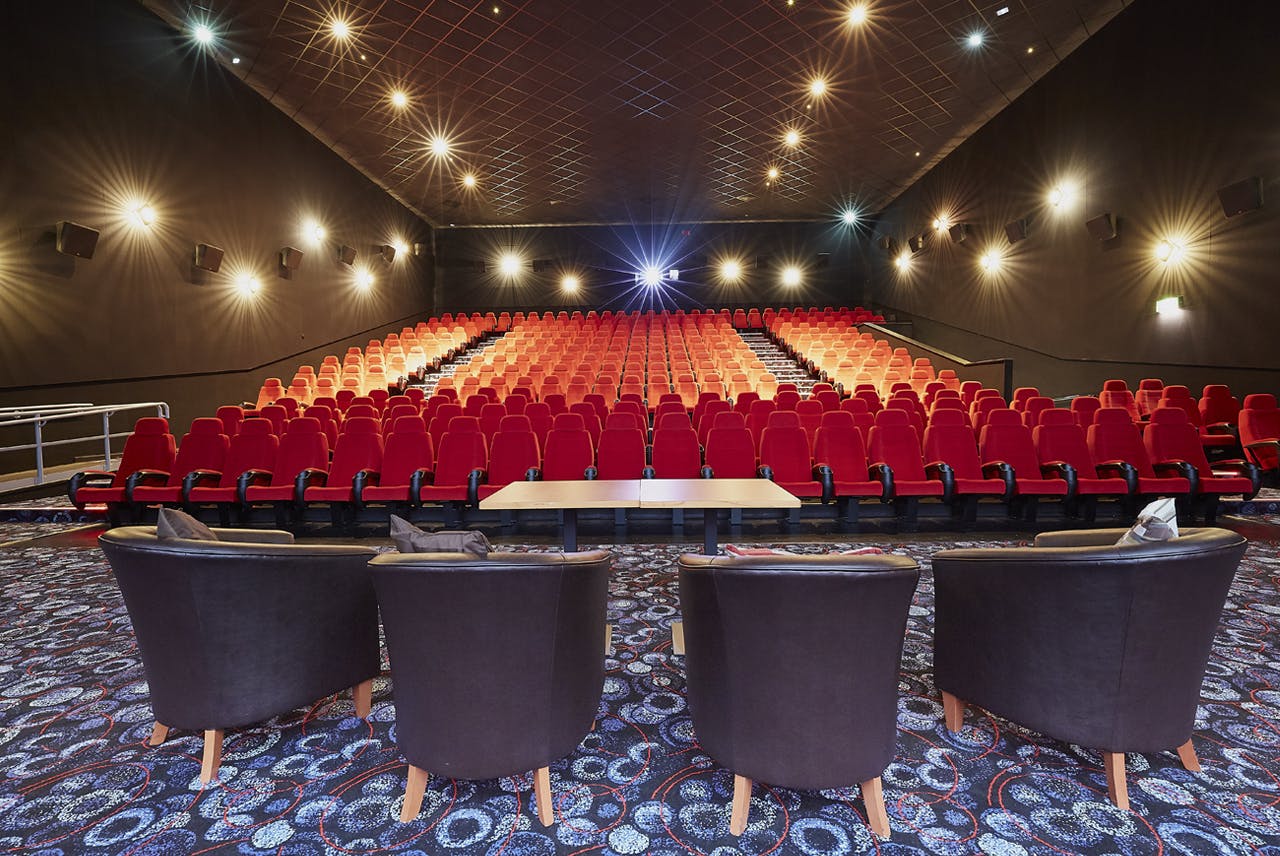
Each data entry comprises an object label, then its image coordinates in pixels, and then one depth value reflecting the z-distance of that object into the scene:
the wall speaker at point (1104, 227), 6.69
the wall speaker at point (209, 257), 6.95
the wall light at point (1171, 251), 6.00
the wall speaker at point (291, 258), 8.47
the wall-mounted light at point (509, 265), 14.45
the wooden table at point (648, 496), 2.31
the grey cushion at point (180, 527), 1.54
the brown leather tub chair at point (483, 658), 1.30
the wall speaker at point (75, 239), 5.43
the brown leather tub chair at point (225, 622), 1.49
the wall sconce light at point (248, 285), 7.75
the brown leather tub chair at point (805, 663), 1.25
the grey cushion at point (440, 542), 1.49
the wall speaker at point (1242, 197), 5.22
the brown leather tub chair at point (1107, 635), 1.36
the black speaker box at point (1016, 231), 8.37
